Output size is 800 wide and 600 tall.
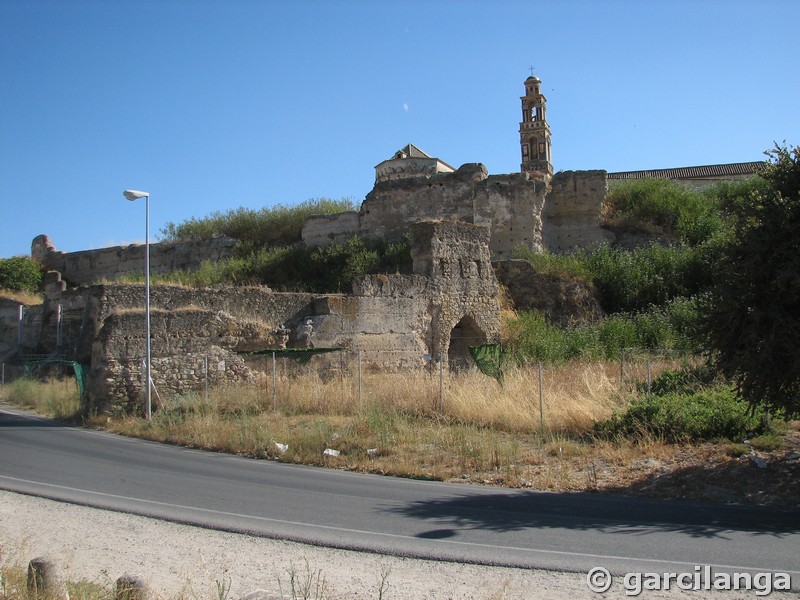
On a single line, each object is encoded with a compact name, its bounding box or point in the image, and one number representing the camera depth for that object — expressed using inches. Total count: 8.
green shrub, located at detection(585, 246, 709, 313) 985.5
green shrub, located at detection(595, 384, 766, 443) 463.8
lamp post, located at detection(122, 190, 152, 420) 629.3
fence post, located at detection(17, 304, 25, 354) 1117.7
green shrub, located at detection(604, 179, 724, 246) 1097.4
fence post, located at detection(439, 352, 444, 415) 569.3
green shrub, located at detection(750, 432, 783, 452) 434.3
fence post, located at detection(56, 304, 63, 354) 1015.0
